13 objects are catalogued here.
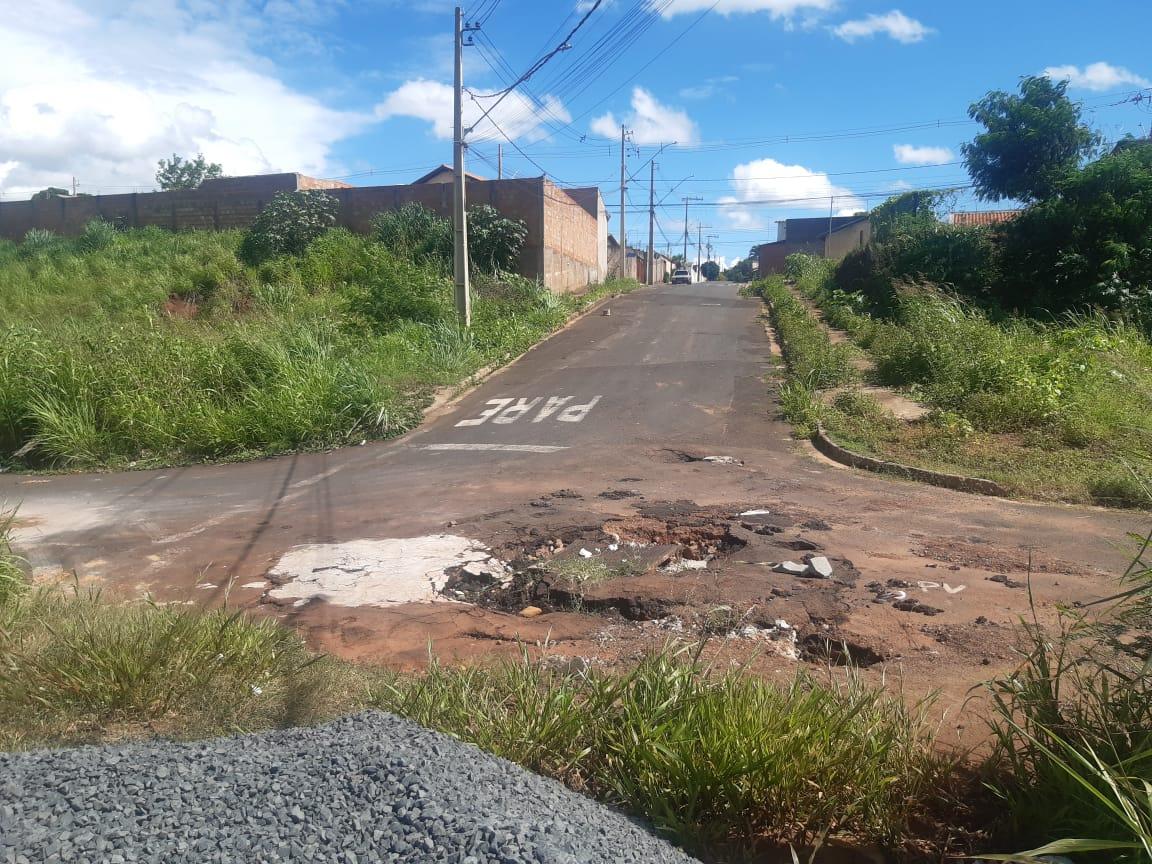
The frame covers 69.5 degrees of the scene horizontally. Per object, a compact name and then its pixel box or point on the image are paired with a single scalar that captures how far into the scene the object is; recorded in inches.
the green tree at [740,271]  3925.4
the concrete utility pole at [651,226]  2225.6
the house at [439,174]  1583.3
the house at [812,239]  1830.7
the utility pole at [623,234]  1807.3
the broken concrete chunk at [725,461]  386.3
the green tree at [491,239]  937.5
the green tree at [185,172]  2241.6
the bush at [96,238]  1075.3
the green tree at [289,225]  981.8
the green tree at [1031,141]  780.6
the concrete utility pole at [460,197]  648.4
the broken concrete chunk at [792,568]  227.5
